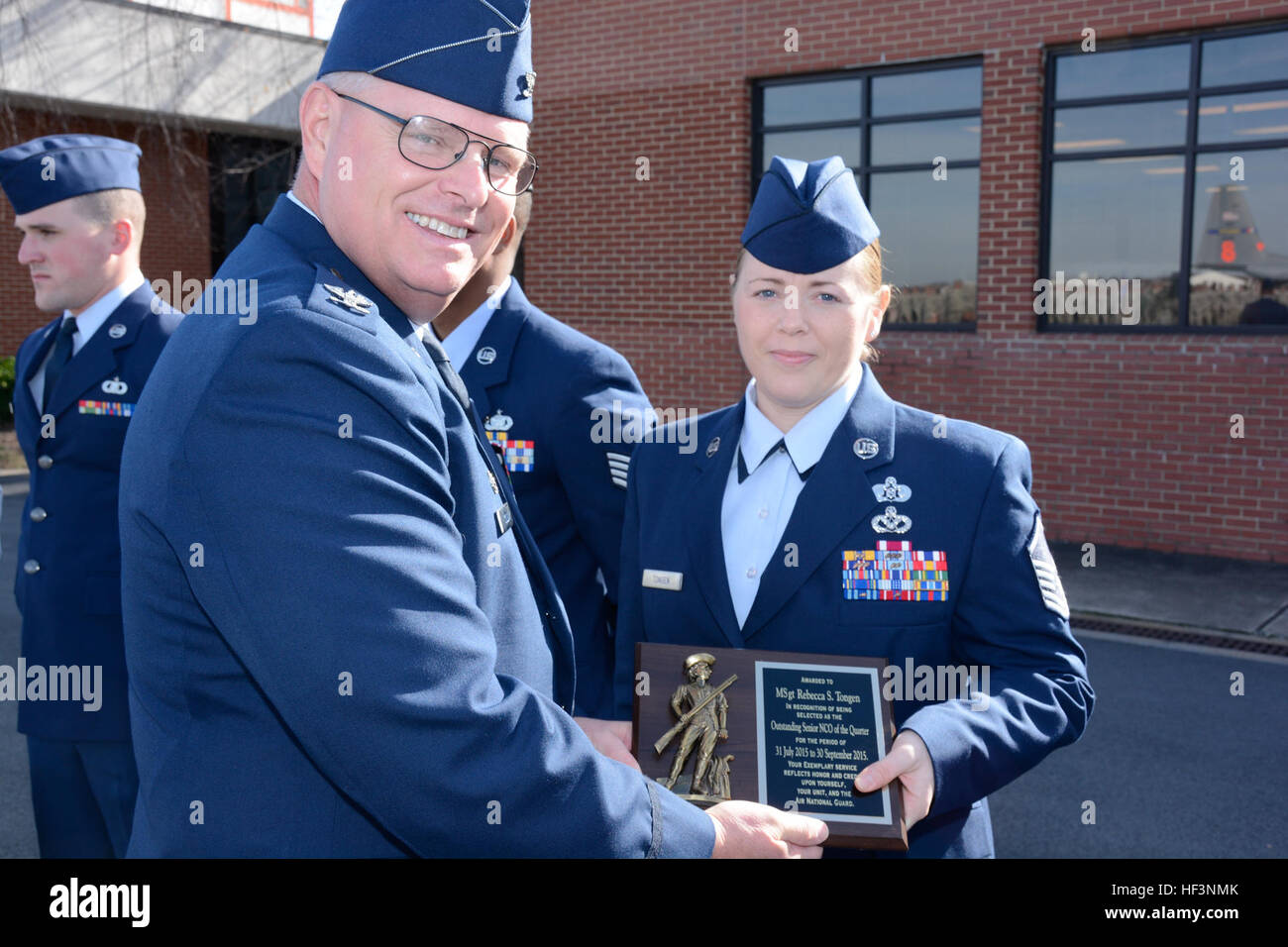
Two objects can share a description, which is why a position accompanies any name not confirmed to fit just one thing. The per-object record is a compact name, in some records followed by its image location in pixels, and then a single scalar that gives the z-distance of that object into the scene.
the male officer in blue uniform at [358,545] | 1.47
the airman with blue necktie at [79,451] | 3.85
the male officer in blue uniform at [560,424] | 3.60
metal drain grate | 7.84
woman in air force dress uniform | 2.44
